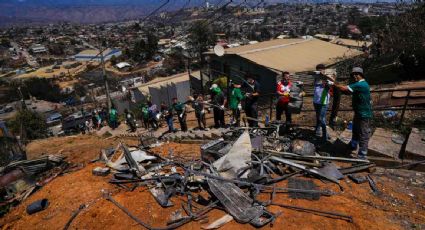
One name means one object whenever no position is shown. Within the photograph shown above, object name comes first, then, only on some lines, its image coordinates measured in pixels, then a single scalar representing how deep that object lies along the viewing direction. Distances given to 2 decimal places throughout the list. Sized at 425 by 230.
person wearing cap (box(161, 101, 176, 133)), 11.89
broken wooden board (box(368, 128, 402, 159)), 6.10
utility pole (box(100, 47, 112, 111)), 20.55
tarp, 6.04
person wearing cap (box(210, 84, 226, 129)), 9.98
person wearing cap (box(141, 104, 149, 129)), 14.20
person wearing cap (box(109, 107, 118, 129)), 16.59
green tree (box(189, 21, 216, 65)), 50.25
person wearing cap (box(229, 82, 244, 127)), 9.39
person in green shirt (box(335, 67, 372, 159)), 5.82
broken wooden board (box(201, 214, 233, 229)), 4.77
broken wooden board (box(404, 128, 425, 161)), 5.76
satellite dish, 15.40
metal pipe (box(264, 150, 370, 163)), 6.04
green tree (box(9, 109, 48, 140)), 26.03
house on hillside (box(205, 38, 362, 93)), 17.97
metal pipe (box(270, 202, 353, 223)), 4.65
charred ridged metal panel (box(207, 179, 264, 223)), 4.88
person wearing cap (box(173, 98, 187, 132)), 11.50
